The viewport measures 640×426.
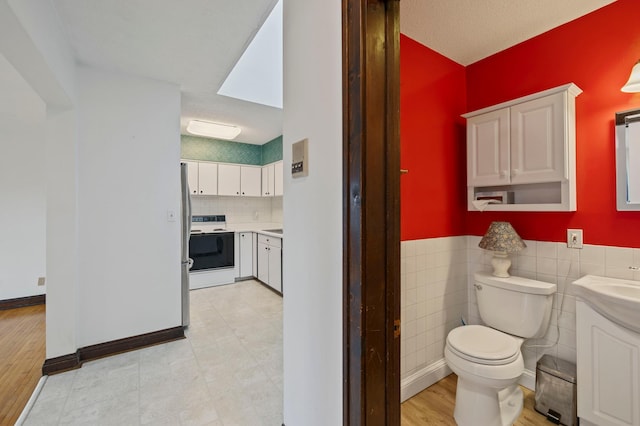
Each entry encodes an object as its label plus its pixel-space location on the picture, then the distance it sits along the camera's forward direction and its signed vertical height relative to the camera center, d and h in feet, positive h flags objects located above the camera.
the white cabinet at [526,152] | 5.65 +1.40
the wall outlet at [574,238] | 5.78 -0.55
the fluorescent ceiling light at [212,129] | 12.19 +4.06
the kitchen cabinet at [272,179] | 14.51 +1.99
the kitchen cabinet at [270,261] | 12.57 -2.32
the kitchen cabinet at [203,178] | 14.14 +1.98
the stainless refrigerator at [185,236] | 9.21 -0.74
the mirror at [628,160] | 5.09 +1.02
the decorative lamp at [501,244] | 6.27 -0.72
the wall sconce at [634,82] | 4.84 +2.37
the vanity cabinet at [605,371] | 4.37 -2.71
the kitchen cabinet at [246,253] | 14.89 -2.17
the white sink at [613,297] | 4.15 -1.40
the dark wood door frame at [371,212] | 2.93 +0.02
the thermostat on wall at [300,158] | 3.96 +0.85
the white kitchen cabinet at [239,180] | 15.07 +1.99
